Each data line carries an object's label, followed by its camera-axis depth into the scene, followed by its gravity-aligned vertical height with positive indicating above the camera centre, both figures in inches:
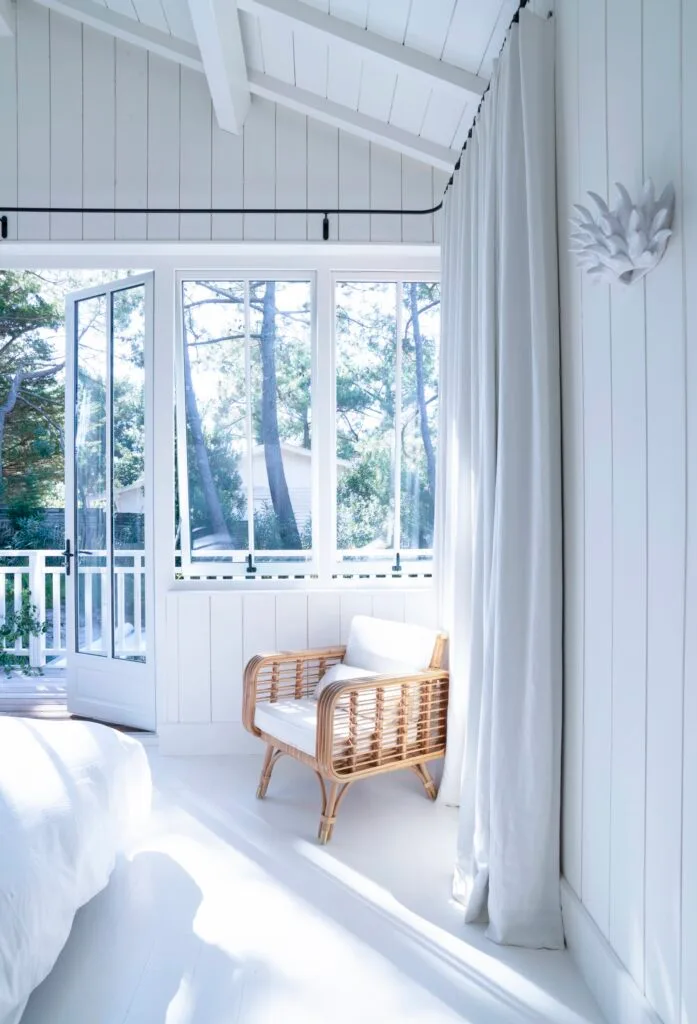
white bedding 54.7 -30.6
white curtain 74.3 -1.3
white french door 138.0 +2.6
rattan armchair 97.0 -31.6
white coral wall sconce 50.7 +21.4
